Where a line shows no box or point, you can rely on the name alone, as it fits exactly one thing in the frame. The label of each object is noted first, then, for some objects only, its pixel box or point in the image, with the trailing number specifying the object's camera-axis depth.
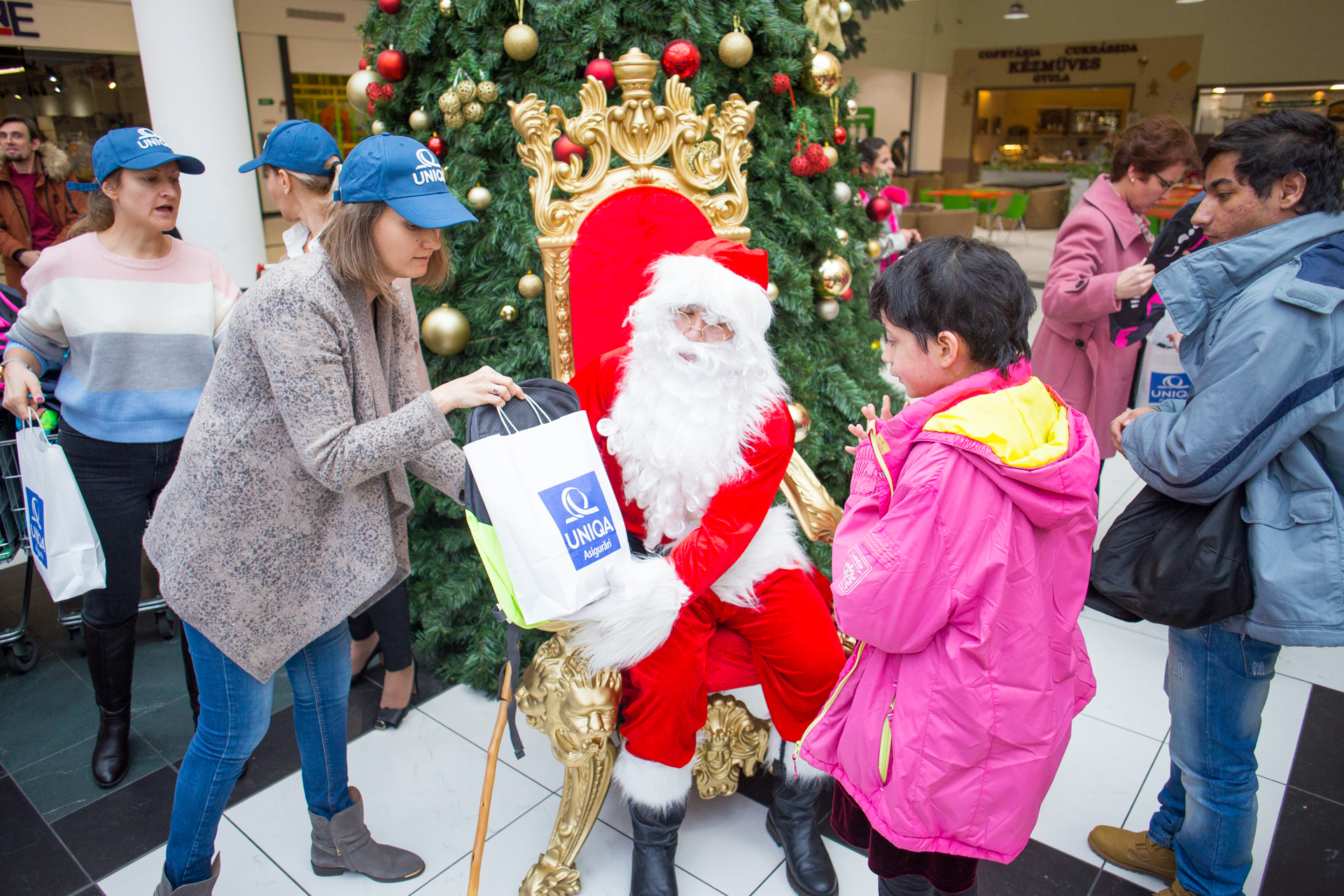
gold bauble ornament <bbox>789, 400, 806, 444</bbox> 2.55
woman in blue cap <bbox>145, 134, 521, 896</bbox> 1.58
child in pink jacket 1.28
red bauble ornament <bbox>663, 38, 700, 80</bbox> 2.50
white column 3.64
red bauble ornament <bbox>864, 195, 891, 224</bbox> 3.40
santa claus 1.99
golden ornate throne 2.12
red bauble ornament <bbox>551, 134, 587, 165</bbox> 2.51
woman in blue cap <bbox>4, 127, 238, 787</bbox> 2.21
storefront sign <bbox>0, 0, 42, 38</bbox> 6.06
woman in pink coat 2.78
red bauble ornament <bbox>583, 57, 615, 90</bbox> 2.46
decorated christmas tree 2.59
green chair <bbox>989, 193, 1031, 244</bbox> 14.34
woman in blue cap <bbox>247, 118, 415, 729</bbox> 2.44
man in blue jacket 1.49
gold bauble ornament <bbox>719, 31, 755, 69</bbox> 2.59
